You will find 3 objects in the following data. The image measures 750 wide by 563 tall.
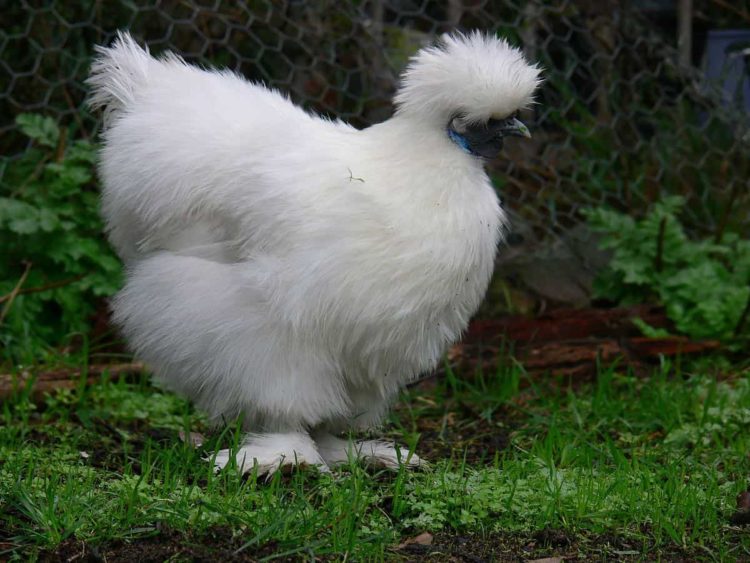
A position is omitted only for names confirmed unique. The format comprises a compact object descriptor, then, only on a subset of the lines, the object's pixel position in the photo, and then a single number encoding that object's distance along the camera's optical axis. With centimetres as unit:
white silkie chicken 342
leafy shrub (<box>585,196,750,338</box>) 554
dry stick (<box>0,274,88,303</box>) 520
